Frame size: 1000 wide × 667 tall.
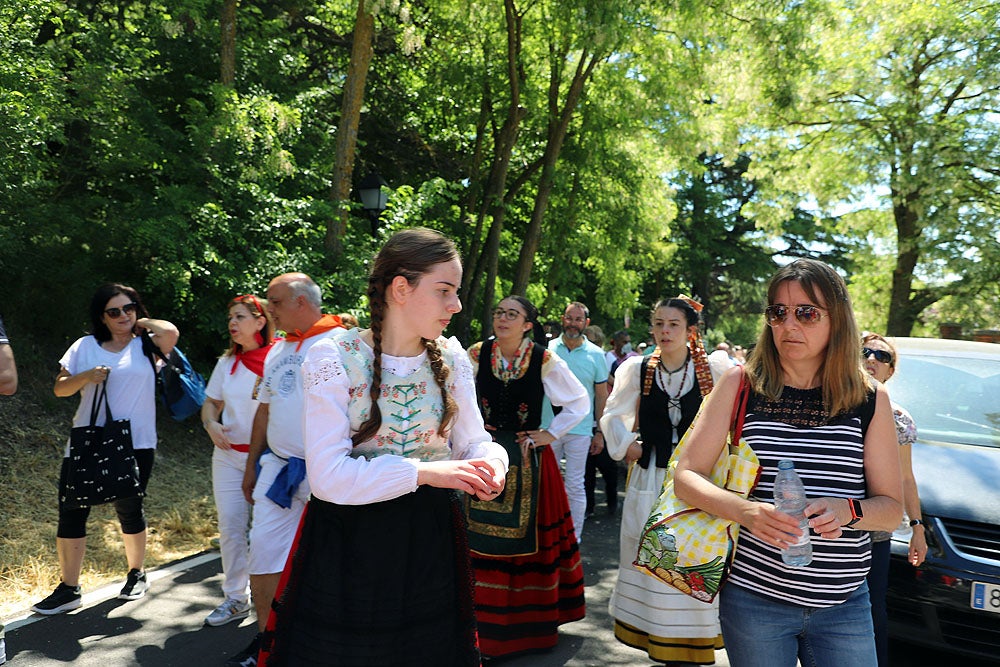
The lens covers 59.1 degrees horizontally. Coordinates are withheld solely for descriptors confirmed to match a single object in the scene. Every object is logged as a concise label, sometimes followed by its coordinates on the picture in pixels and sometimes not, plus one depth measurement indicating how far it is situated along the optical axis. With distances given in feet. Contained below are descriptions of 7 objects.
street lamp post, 40.55
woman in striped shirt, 8.96
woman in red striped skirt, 17.03
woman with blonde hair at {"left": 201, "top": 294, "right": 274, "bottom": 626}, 17.97
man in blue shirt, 25.84
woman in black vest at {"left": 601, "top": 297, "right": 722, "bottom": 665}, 15.81
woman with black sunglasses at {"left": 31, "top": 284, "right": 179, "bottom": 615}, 18.28
